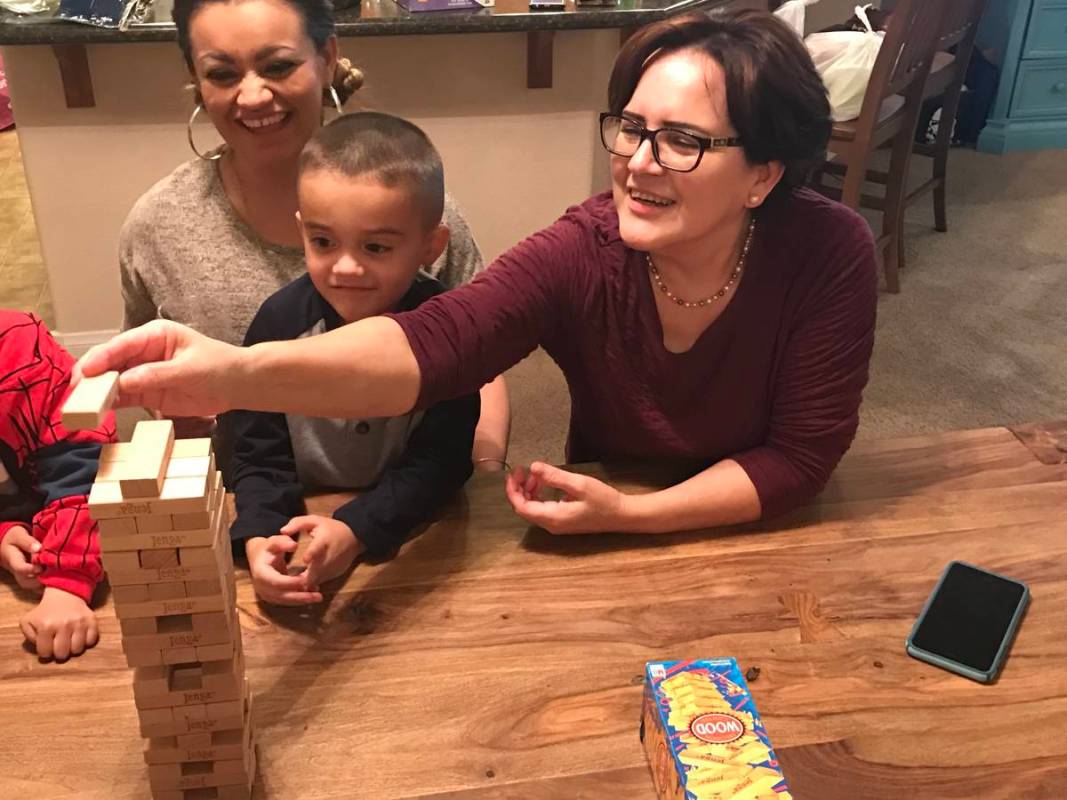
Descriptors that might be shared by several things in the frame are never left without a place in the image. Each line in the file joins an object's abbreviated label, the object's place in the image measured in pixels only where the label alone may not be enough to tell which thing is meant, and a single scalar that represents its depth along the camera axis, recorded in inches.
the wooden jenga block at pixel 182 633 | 30.4
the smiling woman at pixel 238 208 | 57.1
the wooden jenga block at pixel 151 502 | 28.1
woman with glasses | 45.0
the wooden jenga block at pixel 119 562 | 29.0
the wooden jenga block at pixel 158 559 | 29.2
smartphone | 40.1
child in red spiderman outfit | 39.9
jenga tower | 28.5
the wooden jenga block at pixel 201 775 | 33.1
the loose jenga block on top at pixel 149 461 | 27.9
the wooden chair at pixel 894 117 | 116.1
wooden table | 35.2
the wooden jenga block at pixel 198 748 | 32.4
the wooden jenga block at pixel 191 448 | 30.3
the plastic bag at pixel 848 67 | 125.1
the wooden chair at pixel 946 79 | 130.9
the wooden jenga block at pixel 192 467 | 29.3
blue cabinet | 177.3
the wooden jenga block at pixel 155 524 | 28.6
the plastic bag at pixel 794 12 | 130.3
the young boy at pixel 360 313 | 46.3
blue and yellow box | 31.8
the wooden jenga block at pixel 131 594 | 29.5
